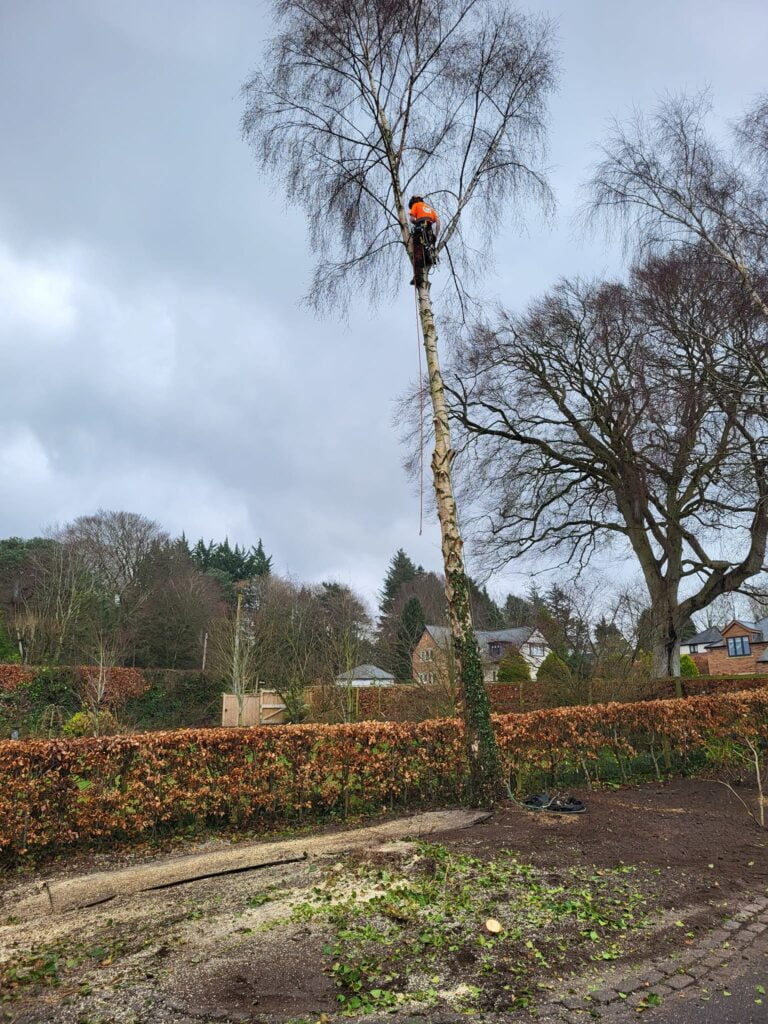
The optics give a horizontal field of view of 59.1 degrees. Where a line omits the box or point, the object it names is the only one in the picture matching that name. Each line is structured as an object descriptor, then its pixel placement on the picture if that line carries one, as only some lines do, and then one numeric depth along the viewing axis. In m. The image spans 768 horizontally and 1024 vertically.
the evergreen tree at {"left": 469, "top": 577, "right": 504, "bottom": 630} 50.44
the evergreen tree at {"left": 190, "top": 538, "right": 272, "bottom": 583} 58.62
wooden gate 20.91
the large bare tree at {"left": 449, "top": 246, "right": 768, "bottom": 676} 13.70
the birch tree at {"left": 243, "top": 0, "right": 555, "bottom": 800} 8.43
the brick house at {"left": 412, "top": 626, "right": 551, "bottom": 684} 15.37
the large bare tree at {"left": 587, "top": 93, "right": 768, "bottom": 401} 10.09
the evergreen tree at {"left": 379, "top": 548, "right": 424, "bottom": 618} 57.75
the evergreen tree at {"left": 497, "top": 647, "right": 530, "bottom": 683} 28.66
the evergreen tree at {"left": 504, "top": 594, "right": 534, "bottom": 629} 29.03
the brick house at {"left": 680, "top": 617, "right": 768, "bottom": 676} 38.88
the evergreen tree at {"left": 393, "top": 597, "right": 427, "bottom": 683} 21.44
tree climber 7.77
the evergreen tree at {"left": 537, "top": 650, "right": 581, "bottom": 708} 14.91
